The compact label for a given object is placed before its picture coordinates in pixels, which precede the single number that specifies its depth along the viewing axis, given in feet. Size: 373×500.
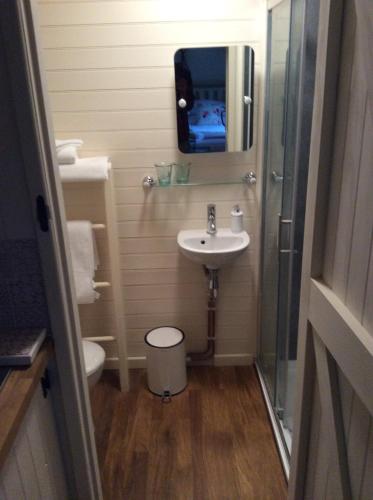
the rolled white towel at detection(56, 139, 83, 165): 7.04
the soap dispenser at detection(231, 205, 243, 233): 7.89
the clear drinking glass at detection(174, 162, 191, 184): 7.77
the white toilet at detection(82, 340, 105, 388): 6.83
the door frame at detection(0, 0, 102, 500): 3.45
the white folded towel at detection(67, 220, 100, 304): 7.54
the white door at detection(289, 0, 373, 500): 2.85
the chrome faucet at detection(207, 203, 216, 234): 7.86
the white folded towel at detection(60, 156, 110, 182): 6.96
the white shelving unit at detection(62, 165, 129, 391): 7.47
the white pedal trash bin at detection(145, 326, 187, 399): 7.91
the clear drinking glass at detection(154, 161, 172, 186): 7.70
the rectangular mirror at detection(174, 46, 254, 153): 7.12
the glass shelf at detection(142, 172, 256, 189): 7.79
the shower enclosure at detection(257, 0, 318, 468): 5.36
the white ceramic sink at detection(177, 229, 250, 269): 7.34
